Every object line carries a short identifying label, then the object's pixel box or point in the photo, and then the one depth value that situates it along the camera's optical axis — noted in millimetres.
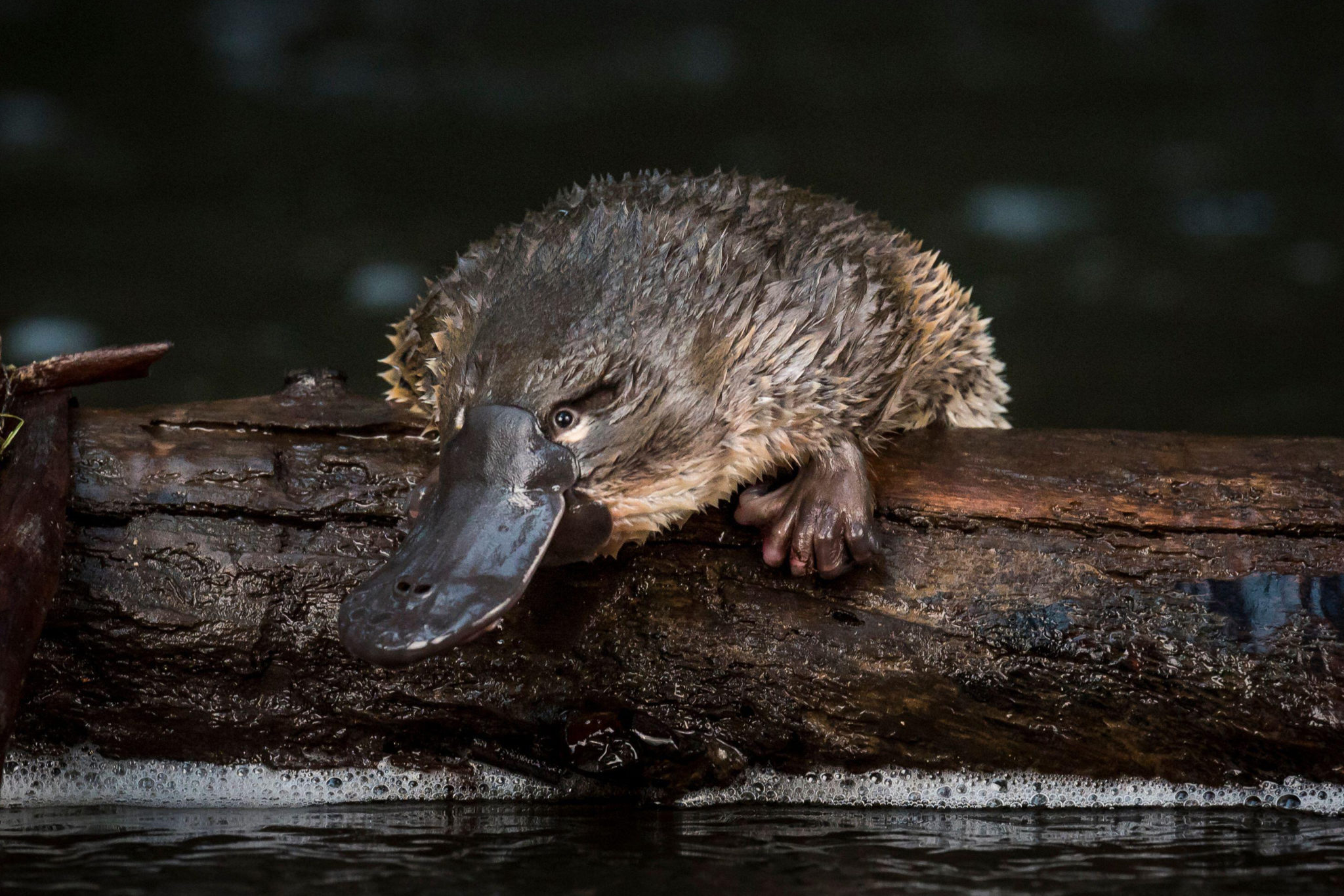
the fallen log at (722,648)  5341
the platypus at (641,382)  5269
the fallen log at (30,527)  5305
